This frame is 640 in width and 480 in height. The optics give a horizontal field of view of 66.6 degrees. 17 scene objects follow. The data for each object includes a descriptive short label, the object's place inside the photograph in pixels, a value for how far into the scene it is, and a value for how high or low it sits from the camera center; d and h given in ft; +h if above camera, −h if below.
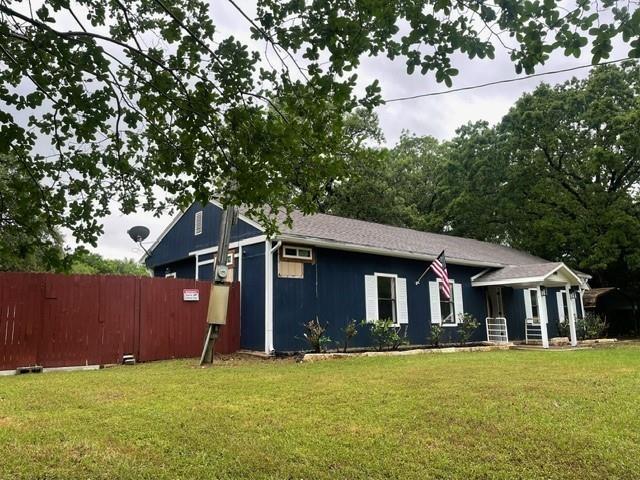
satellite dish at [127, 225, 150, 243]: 42.42 +7.50
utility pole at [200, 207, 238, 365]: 32.24 +1.69
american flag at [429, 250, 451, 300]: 42.11 +3.73
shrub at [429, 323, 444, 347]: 44.44 -1.92
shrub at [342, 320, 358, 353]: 38.68 -1.29
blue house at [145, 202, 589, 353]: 37.98 +3.16
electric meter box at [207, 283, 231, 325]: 32.91 +0.96
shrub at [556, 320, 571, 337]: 56.85 -2.11
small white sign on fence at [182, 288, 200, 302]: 36.55 +1.83
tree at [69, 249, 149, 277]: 106.07 +14.42
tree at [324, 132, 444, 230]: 83.02 +20.76
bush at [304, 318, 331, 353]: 36.63 -1.48
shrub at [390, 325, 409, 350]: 40.39 -1.92
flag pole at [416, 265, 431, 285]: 45.47 +3.70
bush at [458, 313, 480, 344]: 47.24 -1.27
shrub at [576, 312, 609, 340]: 56.18 -2.13
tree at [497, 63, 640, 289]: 66.39 +20.23
